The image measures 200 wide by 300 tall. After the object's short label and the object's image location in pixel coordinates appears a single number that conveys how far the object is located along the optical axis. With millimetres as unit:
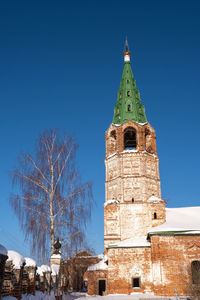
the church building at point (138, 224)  19781
